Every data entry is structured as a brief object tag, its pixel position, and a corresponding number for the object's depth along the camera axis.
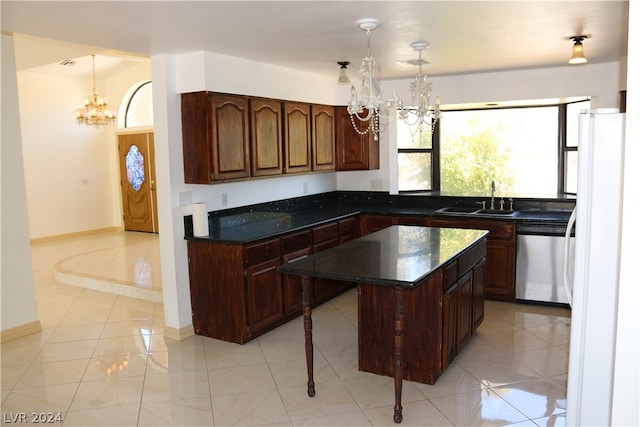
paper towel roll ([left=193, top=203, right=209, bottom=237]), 4.14
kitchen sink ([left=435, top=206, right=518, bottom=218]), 5.12
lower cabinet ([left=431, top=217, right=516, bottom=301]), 4.88
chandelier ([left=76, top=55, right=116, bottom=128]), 8.27
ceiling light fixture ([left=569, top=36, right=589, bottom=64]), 3.60
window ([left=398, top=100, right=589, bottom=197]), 5.50
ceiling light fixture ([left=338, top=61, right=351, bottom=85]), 4.09
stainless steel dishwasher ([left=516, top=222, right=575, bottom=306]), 4.77
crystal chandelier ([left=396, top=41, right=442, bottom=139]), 3.51
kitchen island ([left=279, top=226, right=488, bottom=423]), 2.87
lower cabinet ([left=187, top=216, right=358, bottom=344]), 3.98
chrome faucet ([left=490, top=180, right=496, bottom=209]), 5.37
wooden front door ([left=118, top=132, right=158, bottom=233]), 9.05
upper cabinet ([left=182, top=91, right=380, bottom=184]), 4.05
